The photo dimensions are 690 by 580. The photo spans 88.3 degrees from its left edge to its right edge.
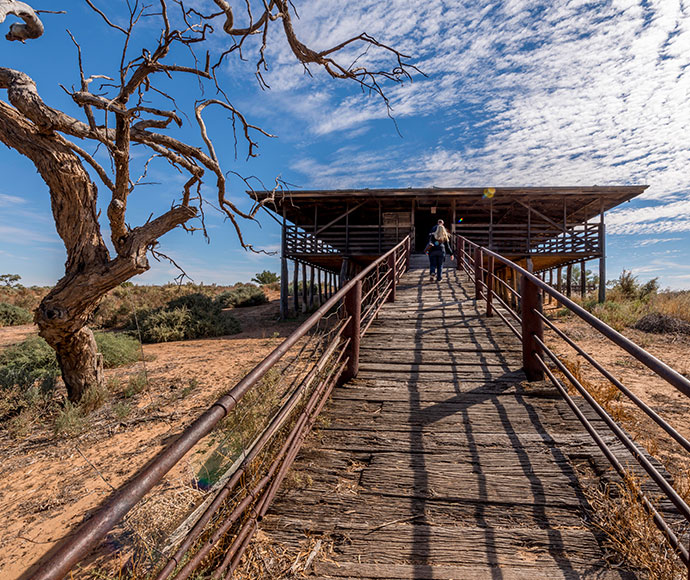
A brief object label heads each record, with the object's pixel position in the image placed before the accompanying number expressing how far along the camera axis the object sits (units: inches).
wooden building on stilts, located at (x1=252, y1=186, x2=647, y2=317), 610.2
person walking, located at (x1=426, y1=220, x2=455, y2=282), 386.6
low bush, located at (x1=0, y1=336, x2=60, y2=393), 273.6
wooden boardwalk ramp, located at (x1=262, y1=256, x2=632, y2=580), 72.8
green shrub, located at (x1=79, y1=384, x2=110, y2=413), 247.4
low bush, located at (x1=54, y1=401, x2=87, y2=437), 216.5
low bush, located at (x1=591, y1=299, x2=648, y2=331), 456.0
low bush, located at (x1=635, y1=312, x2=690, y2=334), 409.7
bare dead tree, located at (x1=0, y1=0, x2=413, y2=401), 207.6
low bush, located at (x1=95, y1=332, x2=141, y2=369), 362.6
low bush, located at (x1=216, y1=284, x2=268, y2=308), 908.0
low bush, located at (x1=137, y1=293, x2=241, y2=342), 521.3
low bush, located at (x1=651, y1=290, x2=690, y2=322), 453.1
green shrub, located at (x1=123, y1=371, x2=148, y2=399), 271.2
